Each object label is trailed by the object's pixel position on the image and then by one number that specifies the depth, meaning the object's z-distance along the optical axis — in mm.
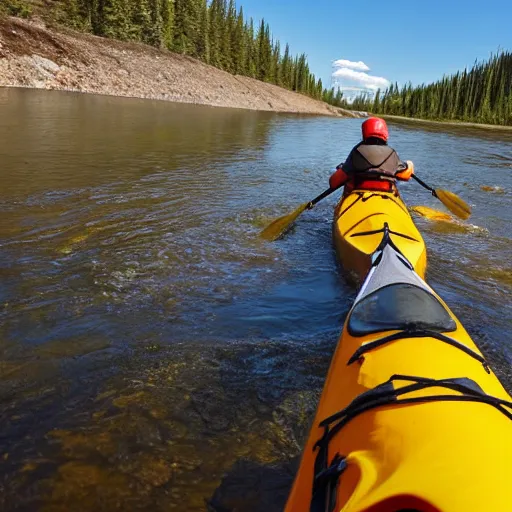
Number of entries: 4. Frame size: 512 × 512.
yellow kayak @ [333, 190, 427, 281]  4391
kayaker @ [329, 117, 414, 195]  6109
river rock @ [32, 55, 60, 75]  27000
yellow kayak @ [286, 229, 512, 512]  1261
